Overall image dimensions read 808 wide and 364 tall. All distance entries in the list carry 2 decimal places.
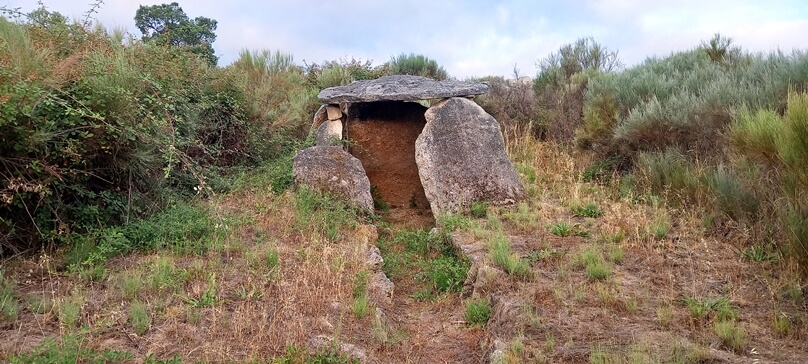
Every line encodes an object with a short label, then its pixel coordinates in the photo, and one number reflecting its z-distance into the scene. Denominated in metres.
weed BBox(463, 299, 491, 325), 4.82
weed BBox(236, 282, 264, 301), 4.63
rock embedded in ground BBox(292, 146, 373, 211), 7.64
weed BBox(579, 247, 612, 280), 5.11
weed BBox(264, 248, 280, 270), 5.39
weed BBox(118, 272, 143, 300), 4.55
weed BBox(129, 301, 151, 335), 4.04
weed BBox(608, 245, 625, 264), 5.51
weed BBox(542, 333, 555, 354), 3.95
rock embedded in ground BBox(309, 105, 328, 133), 9.49
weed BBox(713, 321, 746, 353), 3.76
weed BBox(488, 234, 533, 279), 5.24
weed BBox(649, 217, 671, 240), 5.96
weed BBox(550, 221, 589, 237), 6.36
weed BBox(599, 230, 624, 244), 6.02
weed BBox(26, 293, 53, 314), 4.21
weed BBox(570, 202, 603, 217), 7.10
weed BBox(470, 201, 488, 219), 7.54
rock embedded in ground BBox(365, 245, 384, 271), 5.79
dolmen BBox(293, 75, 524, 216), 7.92
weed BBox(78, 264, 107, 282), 4.83
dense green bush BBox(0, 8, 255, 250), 4.99
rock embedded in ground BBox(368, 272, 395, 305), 5.21
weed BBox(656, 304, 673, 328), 4.15
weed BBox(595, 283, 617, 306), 4.59
